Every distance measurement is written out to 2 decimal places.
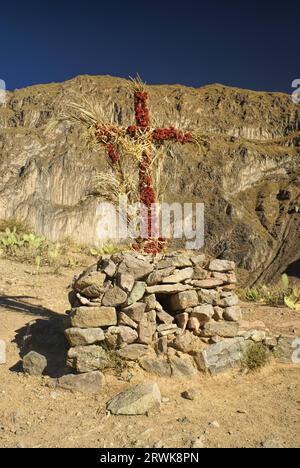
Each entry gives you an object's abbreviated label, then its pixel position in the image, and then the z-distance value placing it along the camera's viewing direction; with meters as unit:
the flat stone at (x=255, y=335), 7.31
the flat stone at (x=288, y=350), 7.30
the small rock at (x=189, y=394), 6.09
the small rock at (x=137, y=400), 5.69
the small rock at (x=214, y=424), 5.31
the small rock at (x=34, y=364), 6.96
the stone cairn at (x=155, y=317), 6.66
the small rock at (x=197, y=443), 4.83
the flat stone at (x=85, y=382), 6.37
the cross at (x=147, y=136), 8.12
